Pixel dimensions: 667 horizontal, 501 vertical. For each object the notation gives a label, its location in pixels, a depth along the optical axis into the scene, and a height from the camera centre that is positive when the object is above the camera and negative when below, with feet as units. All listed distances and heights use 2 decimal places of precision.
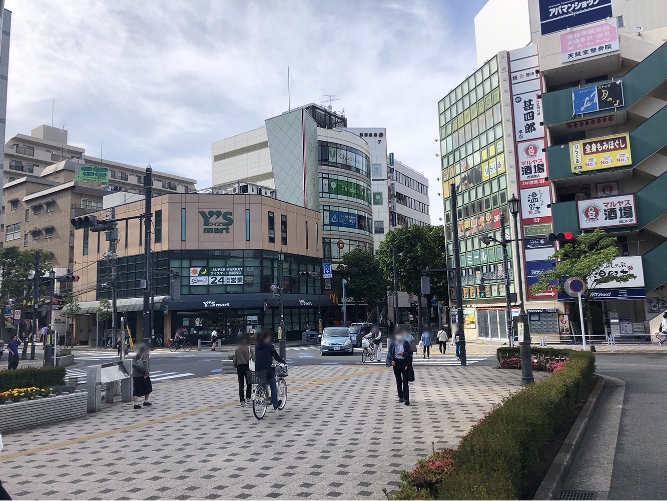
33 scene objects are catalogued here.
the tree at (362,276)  178.81 +13.25
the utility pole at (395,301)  98.10 +1.96
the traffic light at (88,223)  50.96 +10.26
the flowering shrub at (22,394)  34.58 -5.08
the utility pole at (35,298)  102.58 +5.16
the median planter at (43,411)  32.65 -6.21
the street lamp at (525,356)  45.98 -4.64
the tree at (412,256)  159.94 +17.68
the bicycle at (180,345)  132.63 -7.45
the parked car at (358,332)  114.93 -4.84
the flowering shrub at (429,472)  15.97 -5.38
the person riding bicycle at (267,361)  36.19 -3.37
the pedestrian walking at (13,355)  72.33 -4.62
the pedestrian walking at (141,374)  41.04 -4.63
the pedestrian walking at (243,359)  40.86 -3.58
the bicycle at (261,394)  34.58 -5.80
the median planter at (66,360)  87.20 -6.96
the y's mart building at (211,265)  142.92 +15.68
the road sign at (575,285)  64.28 +2.51
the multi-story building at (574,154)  105.29 +34.78
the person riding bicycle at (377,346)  83.69 -5.98
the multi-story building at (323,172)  191.21 +56.96
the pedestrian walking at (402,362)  40.01 -4.21
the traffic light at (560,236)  56.54 +8.05
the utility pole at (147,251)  51.06 +7.50
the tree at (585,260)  88.79 +7.99
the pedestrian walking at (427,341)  84.40 -5.39
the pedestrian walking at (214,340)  127.54 -6.06
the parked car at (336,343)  96.53 -5.97
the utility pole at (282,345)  74.01 -4.62
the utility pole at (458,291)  69.62 +2.51
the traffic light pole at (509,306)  78.10 +0.04
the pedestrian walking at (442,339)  89.40 -5.43
